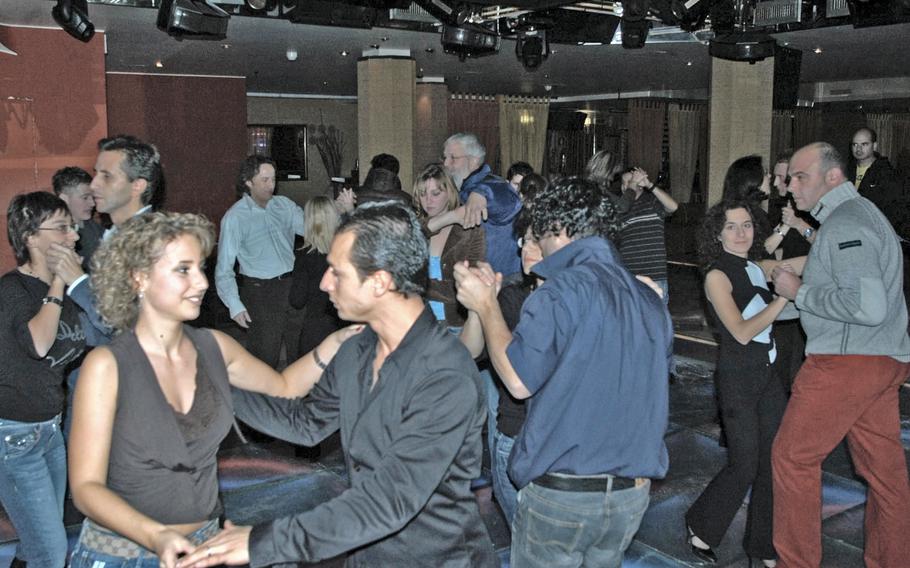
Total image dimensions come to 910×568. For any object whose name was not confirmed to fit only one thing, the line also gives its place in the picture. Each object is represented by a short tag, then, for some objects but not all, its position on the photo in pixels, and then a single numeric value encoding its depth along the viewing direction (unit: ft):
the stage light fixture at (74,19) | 19.13
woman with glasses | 9.34
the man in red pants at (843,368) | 10.08
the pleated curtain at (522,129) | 55.72
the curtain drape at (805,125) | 57.06
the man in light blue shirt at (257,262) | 16.88
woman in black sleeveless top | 11.16
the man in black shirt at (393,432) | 5.50
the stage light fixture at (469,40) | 22.58
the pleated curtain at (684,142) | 55.47
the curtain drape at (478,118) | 53.72
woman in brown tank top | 5.91
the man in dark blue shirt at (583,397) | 7.23
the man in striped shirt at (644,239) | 17.71
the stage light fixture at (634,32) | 23.54
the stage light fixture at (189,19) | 19.56
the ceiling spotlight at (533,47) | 23.90
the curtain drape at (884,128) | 59.41
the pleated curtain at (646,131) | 54.34
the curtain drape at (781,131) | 56.65
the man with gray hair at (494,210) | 12.96
